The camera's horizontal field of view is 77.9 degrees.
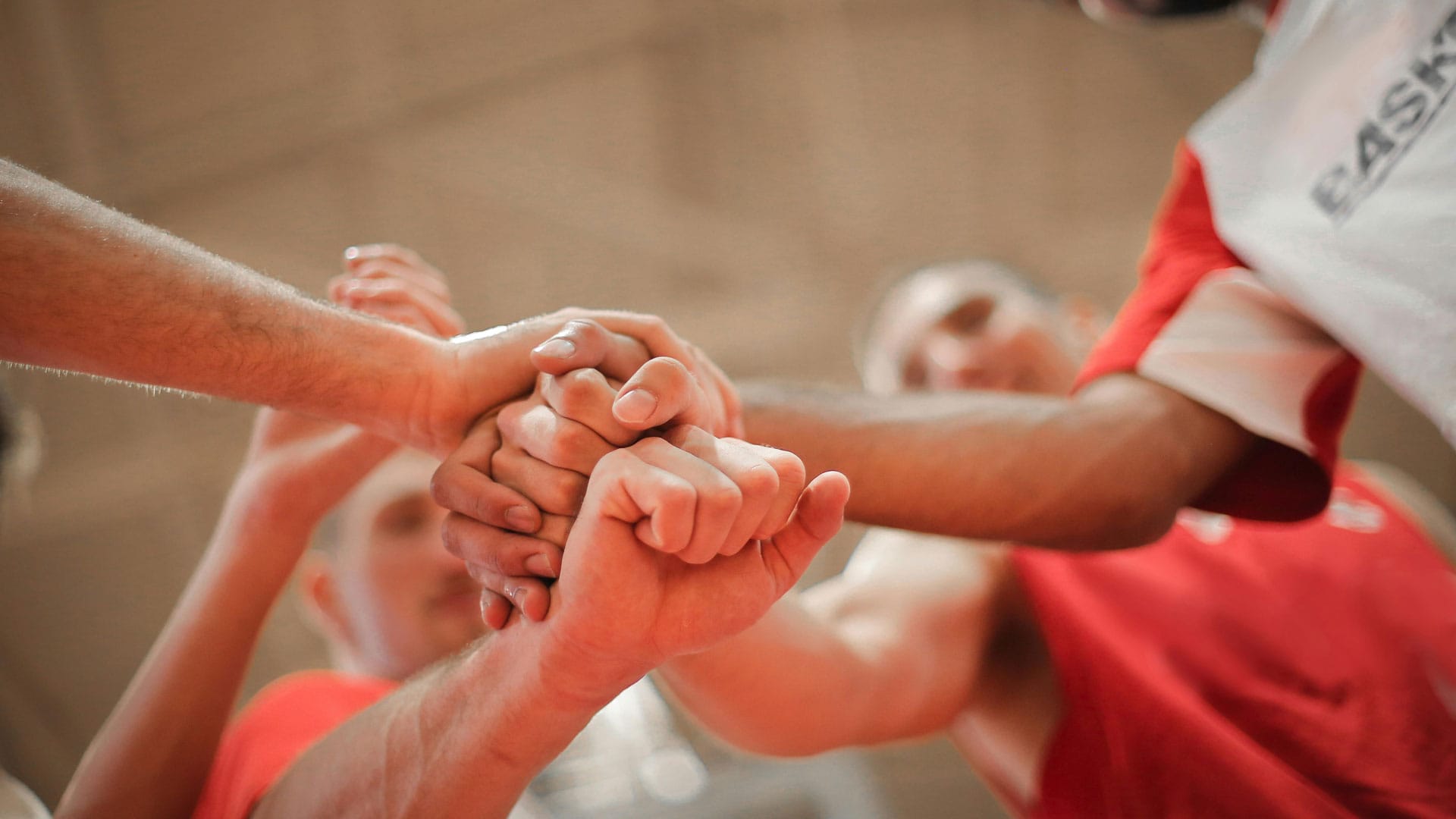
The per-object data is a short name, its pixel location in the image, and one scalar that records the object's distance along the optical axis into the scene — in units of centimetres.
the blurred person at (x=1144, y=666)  113
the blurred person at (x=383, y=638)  75
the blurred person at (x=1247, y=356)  97
